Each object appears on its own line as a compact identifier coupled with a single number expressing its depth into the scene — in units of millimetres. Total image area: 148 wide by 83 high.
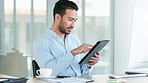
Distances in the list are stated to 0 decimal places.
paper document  1995
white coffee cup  2203
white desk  2056
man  2431
